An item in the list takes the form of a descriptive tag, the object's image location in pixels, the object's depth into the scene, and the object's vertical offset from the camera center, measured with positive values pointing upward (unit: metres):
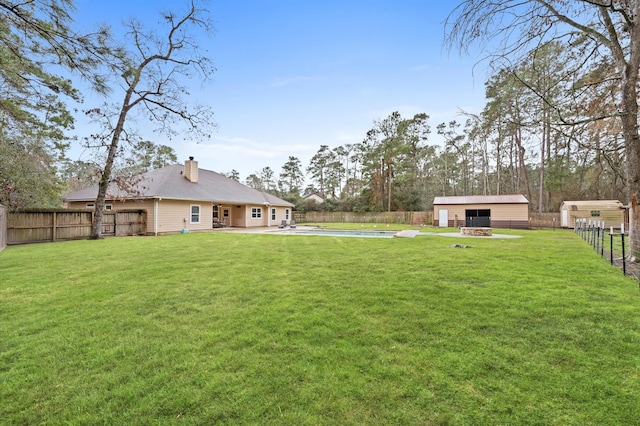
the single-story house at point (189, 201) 15.09 +0.80
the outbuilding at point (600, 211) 18.28 +0.03
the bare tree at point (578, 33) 4.41 +3.12
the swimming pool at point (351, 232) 16.14 -1.11
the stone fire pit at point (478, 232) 12.98 -0.88
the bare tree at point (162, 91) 12.55 +5.66
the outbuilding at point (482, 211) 20.21 +0.08
